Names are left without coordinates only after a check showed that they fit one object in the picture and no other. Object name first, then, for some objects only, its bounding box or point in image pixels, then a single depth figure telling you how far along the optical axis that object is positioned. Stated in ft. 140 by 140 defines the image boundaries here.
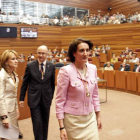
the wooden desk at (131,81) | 21.86
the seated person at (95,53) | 38.70
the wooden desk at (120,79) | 23.30
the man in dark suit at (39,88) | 8.45
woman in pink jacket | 5.30
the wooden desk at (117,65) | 31.04
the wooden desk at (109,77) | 24.68
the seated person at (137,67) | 23.37
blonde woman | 7.23
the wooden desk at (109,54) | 40.83
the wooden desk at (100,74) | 25.97
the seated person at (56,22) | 51.24
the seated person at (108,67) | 27.66
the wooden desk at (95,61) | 35.78
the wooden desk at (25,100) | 13.03
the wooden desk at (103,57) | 38.75
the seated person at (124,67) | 24.63
